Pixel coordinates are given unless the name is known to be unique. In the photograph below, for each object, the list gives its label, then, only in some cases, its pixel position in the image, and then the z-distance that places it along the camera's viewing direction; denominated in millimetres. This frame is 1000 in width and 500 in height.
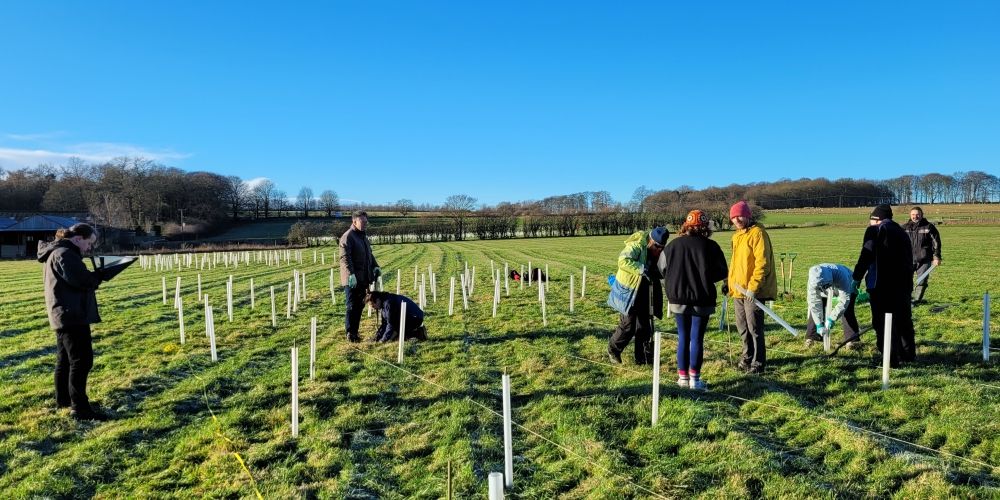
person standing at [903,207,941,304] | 10375
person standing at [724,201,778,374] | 6031
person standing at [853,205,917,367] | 6355
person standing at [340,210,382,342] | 8453
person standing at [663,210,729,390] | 5660
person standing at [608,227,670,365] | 6652
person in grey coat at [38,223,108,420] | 5188
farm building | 51844
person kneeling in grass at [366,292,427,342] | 8375
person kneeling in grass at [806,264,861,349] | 7094
